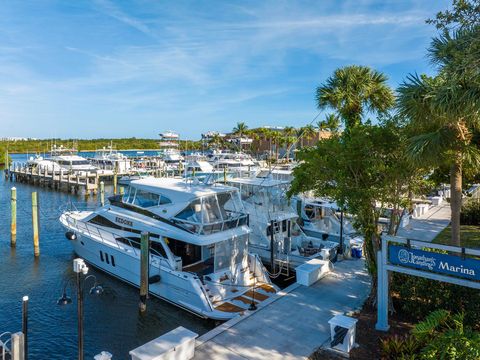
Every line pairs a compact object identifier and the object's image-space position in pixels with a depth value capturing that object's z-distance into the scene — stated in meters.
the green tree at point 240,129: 88.12
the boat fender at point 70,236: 13.50
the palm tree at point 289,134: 68.62
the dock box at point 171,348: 7.30
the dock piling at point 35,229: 20.11
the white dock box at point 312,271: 12.76
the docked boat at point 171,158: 66.12
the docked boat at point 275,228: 17.47
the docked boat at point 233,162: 51.32
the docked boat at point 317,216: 21.05
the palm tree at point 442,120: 7.75
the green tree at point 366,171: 9.69
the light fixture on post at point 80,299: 8.75
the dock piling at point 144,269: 13.48
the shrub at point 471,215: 22.28
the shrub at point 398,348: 7.70
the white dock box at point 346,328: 8.16
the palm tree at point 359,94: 14.10
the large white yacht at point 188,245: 13.20
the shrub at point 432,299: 8.95
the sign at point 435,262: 7.99
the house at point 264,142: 79.89
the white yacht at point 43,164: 54.28
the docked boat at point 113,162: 59.12
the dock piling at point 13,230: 21.67
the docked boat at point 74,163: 54.19
